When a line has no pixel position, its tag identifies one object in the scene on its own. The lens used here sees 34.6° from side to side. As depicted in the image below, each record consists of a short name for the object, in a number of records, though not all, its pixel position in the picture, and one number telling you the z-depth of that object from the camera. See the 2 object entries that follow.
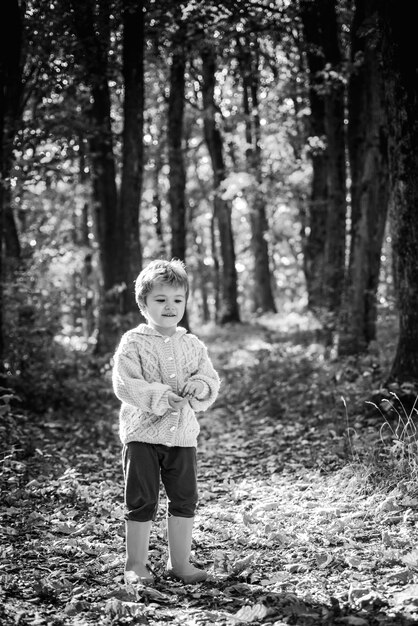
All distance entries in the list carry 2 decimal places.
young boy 4.11
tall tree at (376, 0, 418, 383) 7.16
